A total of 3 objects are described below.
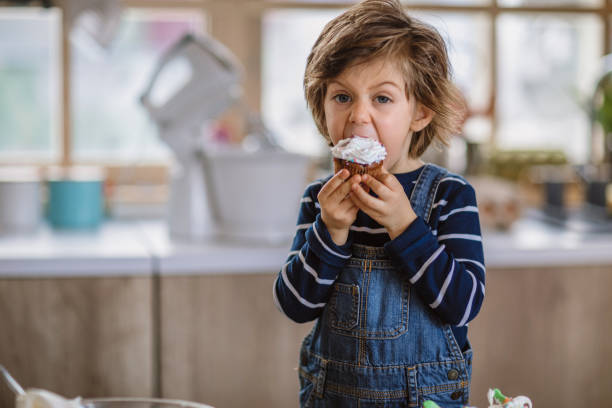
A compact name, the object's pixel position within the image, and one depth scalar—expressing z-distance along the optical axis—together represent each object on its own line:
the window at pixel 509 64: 3.79
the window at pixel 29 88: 3.68
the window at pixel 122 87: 3.71
